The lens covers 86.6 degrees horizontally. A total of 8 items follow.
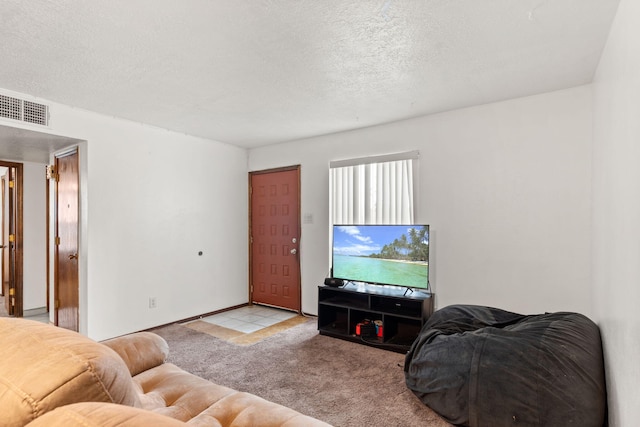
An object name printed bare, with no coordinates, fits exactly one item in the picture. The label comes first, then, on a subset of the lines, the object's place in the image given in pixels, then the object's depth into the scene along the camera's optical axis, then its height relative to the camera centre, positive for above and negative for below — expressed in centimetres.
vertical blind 384 +29
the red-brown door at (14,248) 466 -49
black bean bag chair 184 -95
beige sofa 68 -40
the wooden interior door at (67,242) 371 -33
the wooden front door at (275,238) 482 -36
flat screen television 341 -44
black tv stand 334 -101
